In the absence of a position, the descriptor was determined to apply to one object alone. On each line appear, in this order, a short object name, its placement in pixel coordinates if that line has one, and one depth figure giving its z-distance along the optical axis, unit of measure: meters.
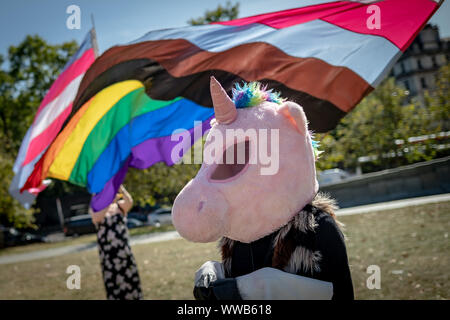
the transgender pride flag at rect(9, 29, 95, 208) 4.73
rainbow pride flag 2.90
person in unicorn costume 1.72
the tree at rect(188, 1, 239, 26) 25.83
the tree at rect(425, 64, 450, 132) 18.31
